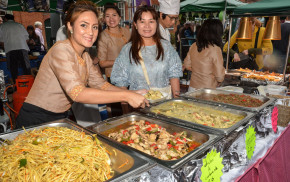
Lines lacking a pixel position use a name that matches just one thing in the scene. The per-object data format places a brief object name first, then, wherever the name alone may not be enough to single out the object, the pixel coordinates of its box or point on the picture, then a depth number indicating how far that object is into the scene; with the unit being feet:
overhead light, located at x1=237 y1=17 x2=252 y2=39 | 9.55
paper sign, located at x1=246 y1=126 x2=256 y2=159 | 4.79
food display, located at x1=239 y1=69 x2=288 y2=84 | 10.02
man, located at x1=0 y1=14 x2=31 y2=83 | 20.04
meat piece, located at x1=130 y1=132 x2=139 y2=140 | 4.51
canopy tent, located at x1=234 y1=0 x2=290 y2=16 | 14.87
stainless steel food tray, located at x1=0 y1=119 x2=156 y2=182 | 2.98
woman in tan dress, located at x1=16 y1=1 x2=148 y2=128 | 4.49
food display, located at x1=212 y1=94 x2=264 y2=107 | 6.60
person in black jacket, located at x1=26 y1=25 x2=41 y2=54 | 25.92
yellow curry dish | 5.35
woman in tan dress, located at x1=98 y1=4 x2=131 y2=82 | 10.77
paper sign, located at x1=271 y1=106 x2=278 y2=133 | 6.04
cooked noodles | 2.89
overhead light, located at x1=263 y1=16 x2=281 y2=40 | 9.11
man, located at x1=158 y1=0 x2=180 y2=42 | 9.12
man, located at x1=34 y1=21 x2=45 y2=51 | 38.12
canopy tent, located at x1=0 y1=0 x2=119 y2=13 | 18.42
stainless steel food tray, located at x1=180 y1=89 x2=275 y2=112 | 6.01
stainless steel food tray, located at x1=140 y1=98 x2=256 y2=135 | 4.53
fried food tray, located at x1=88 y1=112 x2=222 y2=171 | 3.27
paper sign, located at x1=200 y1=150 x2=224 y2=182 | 3.48
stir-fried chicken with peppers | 4.00
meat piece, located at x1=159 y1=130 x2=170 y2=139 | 4.52
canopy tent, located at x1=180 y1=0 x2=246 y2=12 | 23.96
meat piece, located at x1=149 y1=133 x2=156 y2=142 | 4.50
